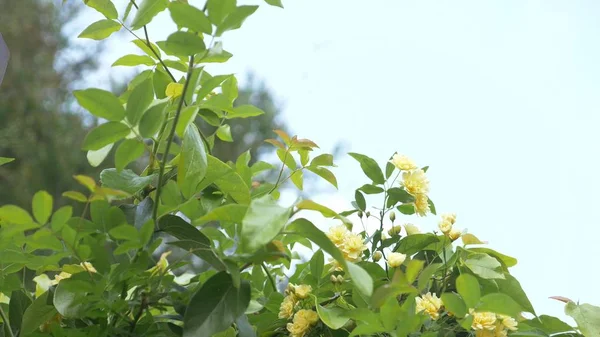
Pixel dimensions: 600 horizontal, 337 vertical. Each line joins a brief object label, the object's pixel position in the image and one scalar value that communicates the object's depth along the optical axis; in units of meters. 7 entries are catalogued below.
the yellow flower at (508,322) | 2.35
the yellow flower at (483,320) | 2.33
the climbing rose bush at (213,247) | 2.25
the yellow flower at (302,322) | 2.34
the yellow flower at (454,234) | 2.41
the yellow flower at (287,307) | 2.36
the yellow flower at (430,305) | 2.34
